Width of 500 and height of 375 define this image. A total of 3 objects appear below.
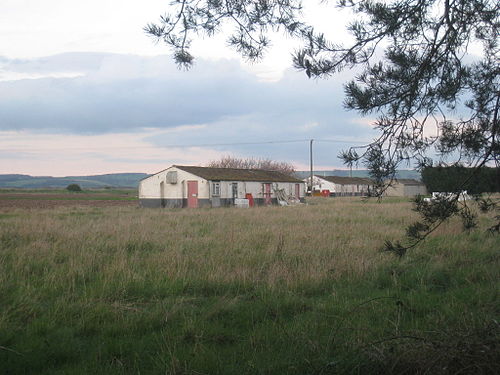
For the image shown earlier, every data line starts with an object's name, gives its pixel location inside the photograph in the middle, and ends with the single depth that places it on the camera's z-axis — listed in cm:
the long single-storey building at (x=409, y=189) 6230
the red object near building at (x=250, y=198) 3730
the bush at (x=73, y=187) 9294
